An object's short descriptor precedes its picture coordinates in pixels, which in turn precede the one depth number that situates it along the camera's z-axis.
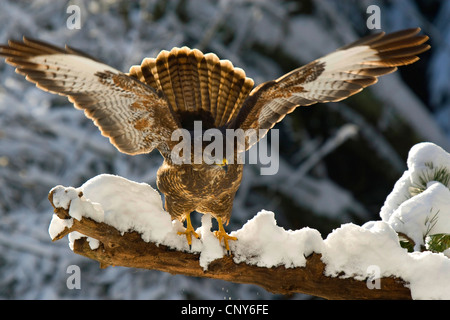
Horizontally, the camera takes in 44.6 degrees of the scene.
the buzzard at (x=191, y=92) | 2.82
